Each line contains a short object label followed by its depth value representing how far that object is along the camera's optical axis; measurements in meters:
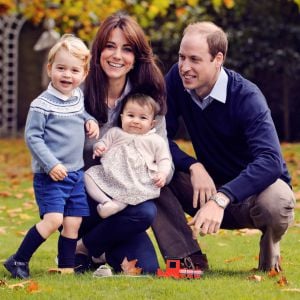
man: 10.15
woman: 10.86
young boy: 10.20
